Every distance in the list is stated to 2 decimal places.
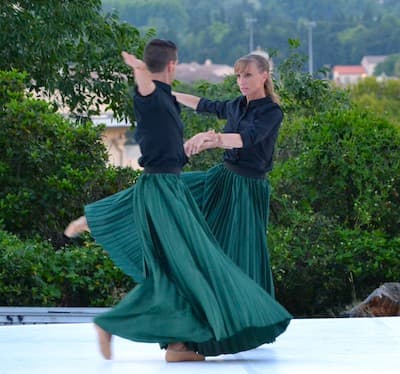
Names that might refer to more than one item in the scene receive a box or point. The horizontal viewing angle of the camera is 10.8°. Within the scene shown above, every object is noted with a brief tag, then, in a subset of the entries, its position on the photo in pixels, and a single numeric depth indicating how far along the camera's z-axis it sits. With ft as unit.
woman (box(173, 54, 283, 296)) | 35.08
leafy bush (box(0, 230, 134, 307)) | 47.83
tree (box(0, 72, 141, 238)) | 55.13
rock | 47.19
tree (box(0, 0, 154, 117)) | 67.48
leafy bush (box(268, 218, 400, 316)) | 52.33
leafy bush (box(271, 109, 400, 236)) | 55.55
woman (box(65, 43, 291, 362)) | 31.81
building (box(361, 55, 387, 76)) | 613.17
